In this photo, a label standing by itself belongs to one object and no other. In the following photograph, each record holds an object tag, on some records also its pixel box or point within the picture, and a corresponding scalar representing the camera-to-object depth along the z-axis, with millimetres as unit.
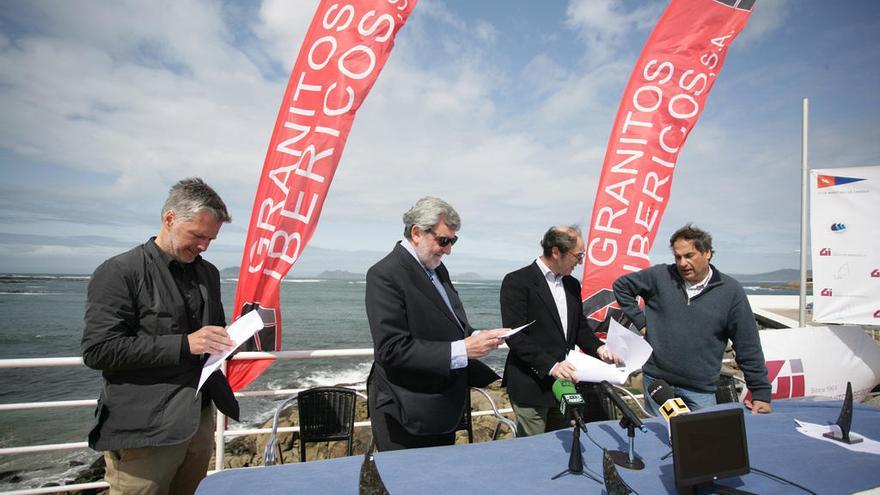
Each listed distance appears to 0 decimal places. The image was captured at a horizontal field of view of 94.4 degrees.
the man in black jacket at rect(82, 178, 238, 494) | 1576
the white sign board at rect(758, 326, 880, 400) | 4160
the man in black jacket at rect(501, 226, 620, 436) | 2424
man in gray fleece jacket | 2469
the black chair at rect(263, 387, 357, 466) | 2613
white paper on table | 1721
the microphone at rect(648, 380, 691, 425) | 1569
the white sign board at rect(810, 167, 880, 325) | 4500
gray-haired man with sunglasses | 1844
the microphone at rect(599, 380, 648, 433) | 1465
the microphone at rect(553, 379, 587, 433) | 1486
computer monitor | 1352
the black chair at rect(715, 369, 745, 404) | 3197
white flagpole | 5102
